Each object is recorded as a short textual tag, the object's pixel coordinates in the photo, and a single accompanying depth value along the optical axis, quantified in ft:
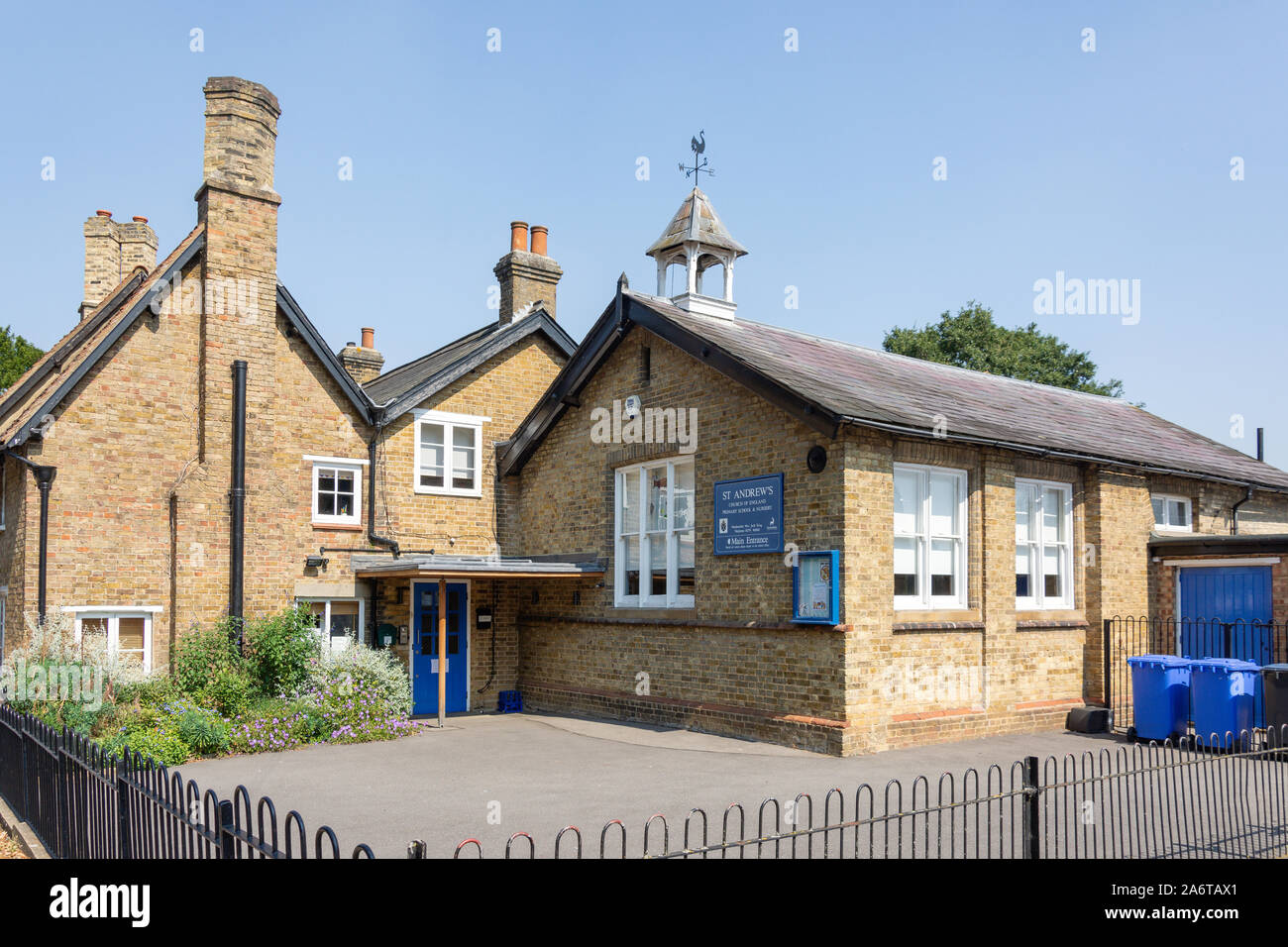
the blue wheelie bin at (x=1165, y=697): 42.96
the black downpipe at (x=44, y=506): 47.88
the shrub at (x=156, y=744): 39.95
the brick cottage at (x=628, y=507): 43.83
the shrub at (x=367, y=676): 51.01
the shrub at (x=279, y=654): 50.42
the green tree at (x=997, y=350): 148.46
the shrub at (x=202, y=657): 48.68
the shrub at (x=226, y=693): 47.91
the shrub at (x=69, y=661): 45.16
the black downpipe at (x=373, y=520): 57.72
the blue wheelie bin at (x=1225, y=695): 41.60
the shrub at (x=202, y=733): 43.21
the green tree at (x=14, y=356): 137.42
